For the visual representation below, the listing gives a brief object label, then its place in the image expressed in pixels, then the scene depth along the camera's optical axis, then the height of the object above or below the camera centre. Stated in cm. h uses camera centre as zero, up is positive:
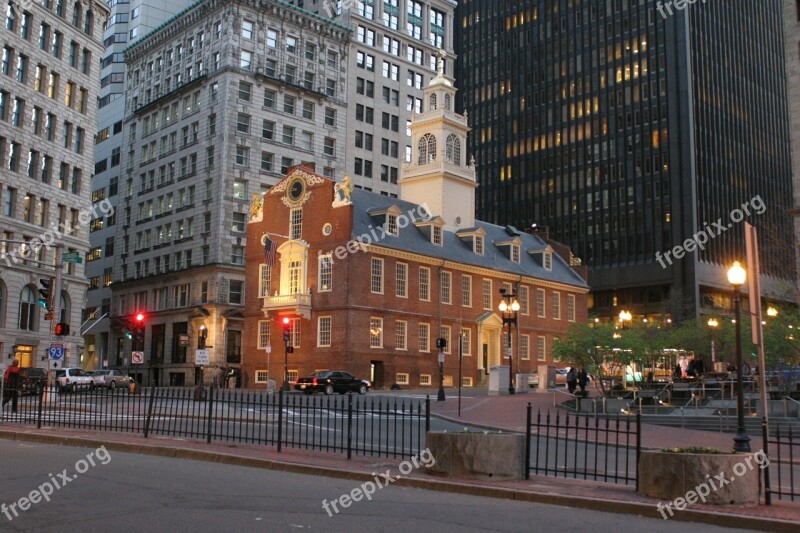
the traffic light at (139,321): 4897 +227
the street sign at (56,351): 3119 +24
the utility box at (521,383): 4881 -117
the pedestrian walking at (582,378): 3853 -65
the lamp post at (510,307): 4195 +290
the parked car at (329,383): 4588 -123
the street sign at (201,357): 3859 +11
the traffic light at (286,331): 4717 +170
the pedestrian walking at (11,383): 2525 -88
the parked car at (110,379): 5469 -139
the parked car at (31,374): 3972 -96
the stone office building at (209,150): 7388 +2009
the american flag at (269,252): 5672 +745
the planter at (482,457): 1341 -153
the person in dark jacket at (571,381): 4156 -85
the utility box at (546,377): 5141 -84
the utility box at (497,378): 4462 -81
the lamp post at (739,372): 1523 -11
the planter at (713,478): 1134 -155
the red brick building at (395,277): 5534 +622
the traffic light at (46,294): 3464 +268
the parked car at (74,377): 5075 -123
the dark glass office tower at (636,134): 10588 +3240
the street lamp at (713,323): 5145 +266
